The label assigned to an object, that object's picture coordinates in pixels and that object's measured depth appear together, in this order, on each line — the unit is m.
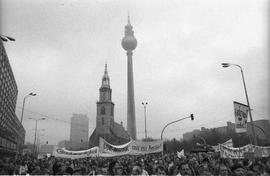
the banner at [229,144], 19.48
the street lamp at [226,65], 25.72
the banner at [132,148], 18.36
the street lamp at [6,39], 15.91
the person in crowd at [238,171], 7.61
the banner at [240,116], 14.68
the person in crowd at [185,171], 8.95
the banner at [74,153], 18.19
